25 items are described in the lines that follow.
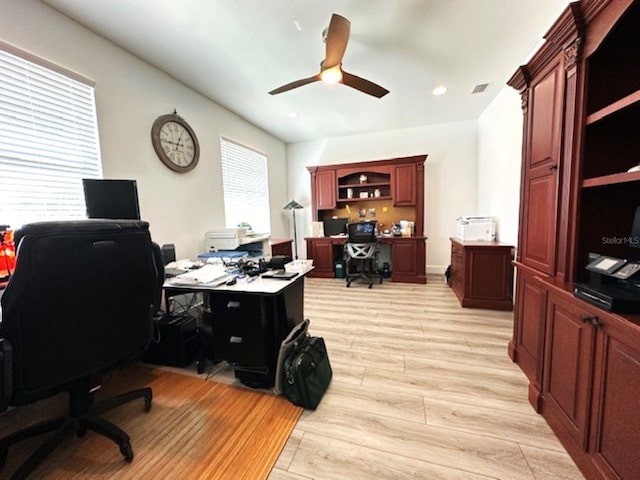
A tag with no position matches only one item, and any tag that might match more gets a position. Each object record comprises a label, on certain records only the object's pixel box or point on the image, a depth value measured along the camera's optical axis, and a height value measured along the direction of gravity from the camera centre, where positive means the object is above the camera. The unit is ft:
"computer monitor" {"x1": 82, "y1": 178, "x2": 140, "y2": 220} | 6.05 +0.67
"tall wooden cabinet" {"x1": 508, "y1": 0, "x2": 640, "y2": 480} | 3.25 -0.10
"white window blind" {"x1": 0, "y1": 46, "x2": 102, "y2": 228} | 5.62 +2.10
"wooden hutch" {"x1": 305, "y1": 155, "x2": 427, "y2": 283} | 14.30 +1.04
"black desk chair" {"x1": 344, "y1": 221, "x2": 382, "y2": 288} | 13.71 -1.30
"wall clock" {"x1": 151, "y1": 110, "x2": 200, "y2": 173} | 8.72 +3.05
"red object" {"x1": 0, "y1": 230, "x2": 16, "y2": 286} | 4.75 -0.53
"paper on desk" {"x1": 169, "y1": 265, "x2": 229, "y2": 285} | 5.96 -1.33
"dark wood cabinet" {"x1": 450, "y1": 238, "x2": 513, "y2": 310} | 9.80 -2.40
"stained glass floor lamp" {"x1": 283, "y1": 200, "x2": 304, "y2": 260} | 17.08 +0.87
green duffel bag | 5.19 -3.34
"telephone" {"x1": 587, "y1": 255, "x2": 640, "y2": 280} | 3.20 -0.76
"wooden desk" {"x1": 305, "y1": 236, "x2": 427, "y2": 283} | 14.10 -2.32
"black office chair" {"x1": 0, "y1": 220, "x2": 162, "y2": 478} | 3.12 -1.28
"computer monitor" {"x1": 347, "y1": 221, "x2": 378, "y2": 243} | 13.75 -0.73
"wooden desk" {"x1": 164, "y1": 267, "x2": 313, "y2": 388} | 5.55 -2.36
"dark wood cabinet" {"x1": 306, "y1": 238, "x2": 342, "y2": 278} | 15.85 -2.28
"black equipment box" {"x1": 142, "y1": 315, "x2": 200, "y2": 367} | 6.69 -3.28
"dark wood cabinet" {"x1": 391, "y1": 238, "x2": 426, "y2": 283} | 14.11 -2.39
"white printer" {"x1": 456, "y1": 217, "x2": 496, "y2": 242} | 11.21 -0.61
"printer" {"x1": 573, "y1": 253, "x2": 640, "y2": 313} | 3.19 -1.07
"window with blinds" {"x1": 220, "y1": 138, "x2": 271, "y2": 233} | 12.60 +1.96
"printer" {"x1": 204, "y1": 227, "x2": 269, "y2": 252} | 10.32 -0.70
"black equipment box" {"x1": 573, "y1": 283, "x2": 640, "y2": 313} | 3.17 -1.14
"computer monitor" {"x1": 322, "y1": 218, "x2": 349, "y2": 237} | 16.37 -0.45
